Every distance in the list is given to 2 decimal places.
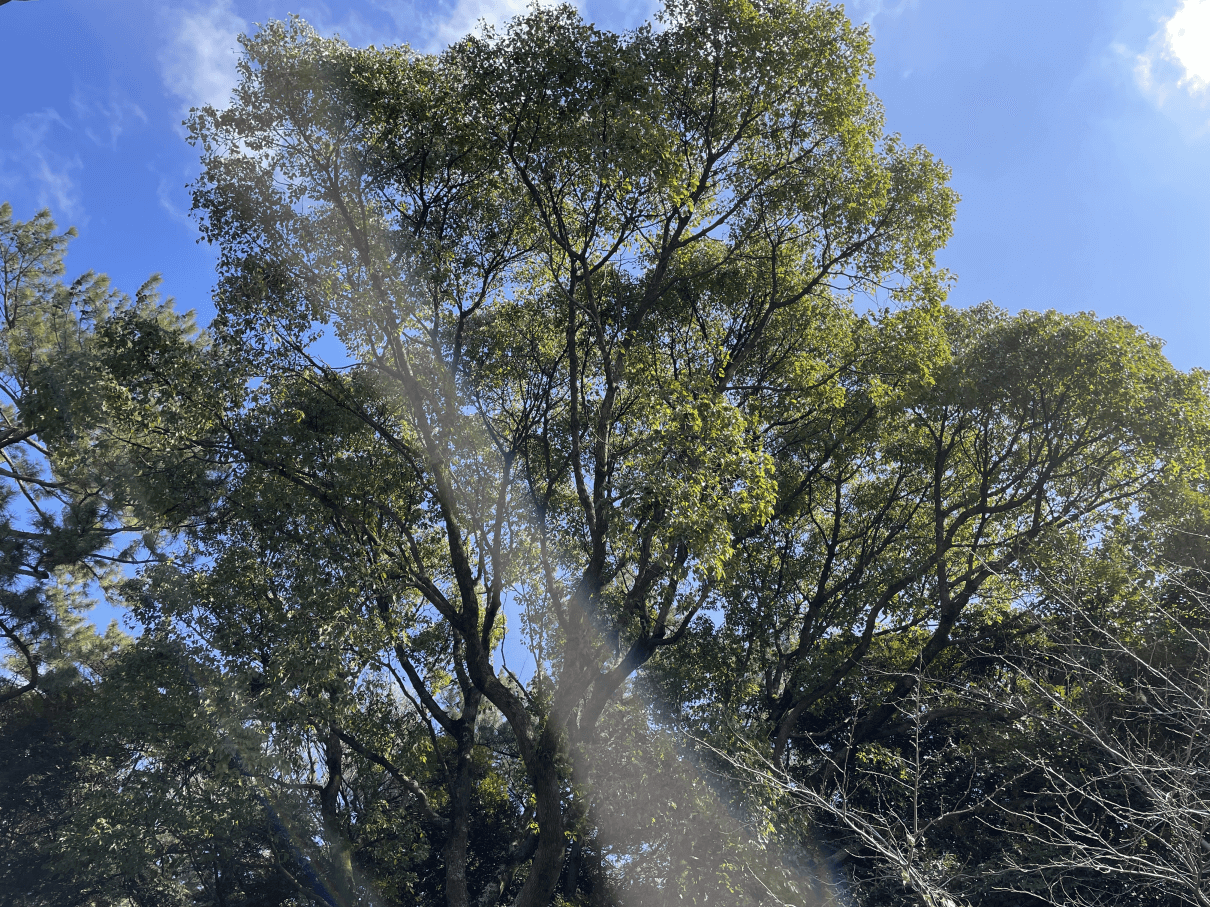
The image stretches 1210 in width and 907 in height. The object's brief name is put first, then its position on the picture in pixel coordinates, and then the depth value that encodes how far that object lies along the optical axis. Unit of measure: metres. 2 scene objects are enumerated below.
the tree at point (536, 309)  8.34
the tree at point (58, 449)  9.35
